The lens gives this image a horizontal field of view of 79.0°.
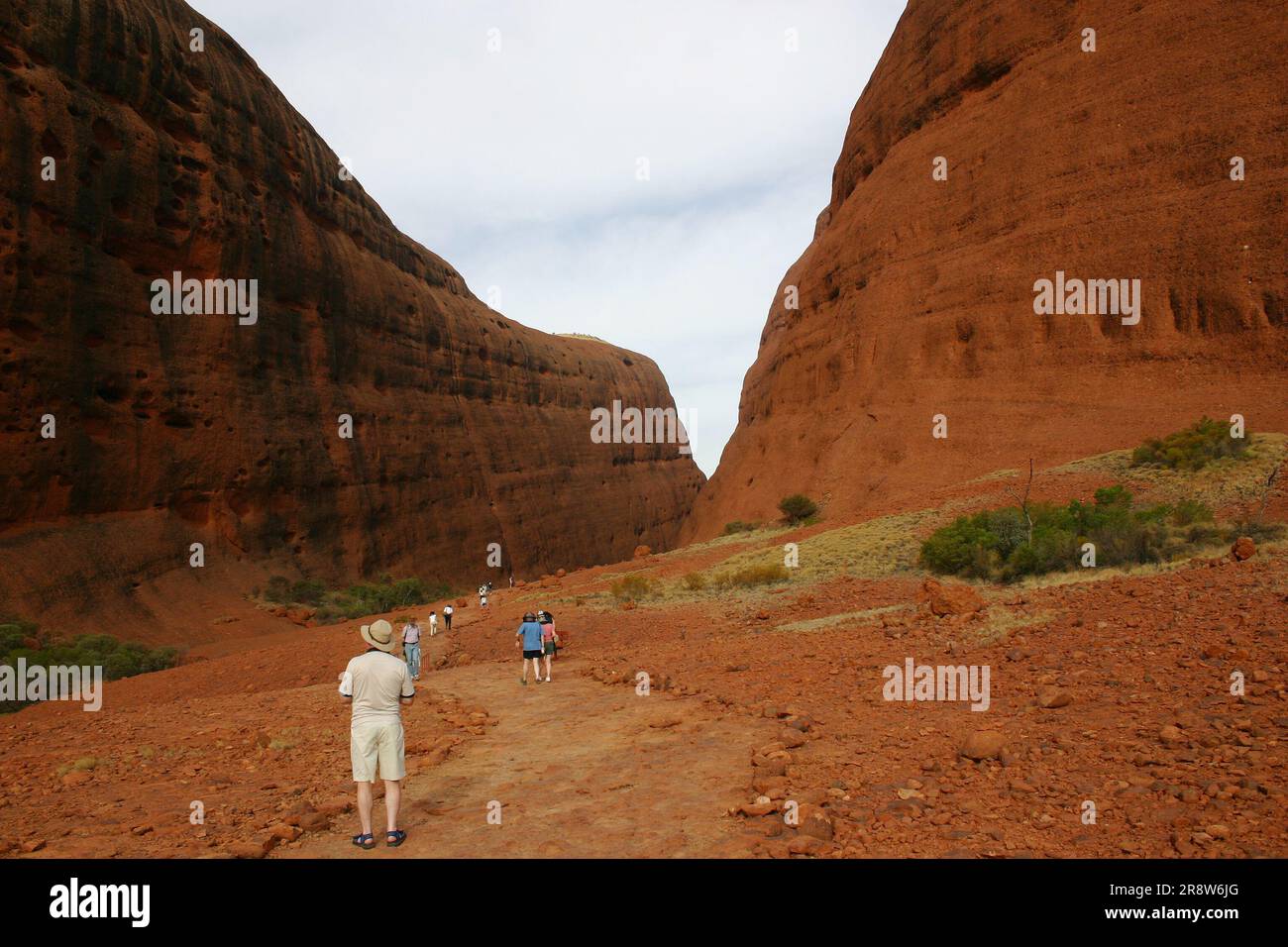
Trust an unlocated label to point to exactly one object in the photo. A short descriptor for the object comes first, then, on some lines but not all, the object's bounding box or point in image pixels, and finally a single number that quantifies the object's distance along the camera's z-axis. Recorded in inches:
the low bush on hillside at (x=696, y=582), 766.8
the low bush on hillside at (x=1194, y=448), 690.8
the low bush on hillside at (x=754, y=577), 716.0
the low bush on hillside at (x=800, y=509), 1155.9
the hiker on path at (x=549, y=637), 509.3
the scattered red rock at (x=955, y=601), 417.4
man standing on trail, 207.2
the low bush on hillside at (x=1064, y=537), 491.8
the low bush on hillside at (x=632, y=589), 781.3
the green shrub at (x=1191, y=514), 524.1
